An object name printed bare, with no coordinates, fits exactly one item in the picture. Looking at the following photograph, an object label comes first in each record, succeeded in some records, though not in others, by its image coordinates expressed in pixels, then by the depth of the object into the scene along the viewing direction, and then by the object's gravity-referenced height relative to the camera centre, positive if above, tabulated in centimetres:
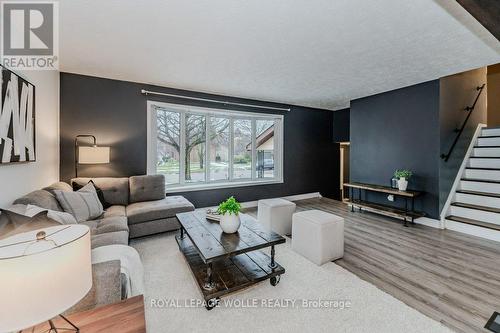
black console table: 394 -79
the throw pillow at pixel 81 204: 257 -46
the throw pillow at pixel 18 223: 157 -42
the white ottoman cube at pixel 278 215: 349 -78
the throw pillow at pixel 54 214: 186 -43
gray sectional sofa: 127 -63
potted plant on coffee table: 232 -53
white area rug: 172 -121
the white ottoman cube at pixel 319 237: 262 -86
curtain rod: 412 +138
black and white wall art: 209 +49
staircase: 348 -47
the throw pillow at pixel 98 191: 324 -37
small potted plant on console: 408 -24
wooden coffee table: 195 -101
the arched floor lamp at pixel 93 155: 332 +17
